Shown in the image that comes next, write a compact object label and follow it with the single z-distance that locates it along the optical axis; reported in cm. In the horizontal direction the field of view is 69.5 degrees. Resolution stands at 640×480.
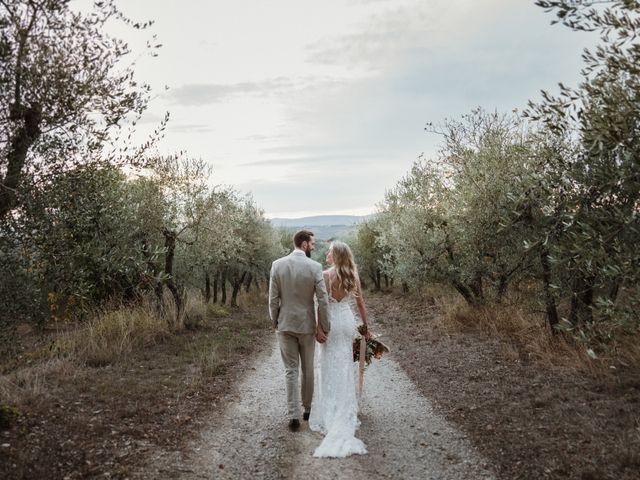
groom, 761
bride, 726
